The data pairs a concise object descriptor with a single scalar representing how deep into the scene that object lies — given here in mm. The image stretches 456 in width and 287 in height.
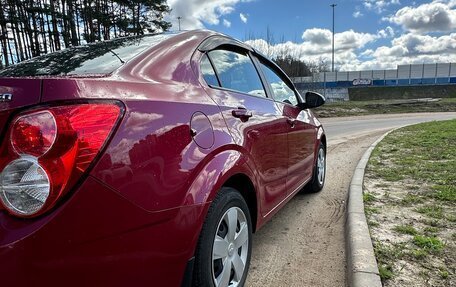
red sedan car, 1473
